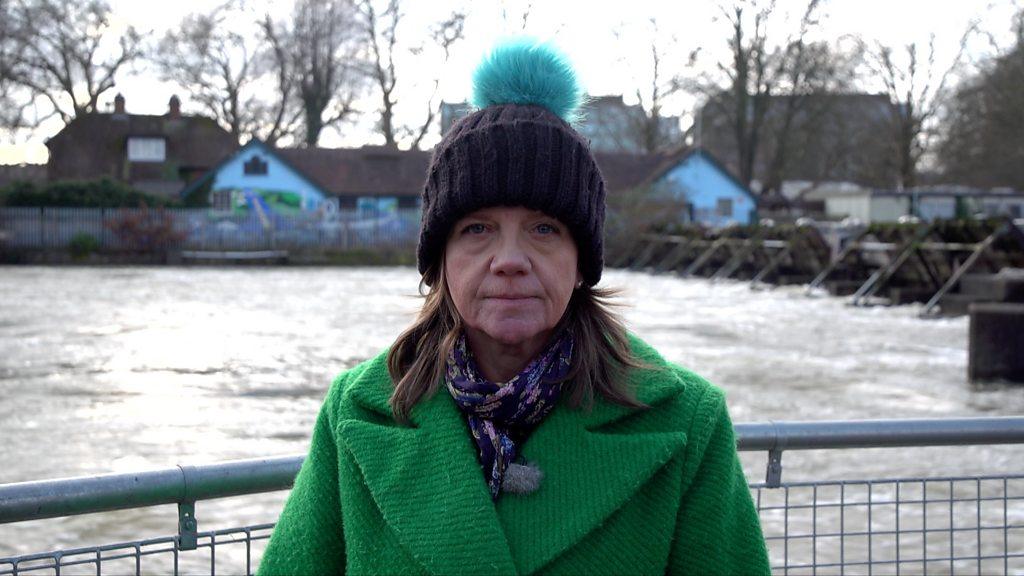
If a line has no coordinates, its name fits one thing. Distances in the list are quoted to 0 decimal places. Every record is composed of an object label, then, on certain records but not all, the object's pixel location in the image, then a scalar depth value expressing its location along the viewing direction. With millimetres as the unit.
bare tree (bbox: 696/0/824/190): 50500
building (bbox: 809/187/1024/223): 37025
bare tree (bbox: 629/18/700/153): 52406
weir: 24469
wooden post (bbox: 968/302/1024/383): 13453
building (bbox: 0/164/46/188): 46625
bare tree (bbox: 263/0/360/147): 54000
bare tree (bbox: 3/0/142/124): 48094
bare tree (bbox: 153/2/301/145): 51406
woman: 2062
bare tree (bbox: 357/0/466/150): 53844
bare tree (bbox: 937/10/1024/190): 38906
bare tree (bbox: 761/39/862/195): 50250
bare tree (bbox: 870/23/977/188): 48156
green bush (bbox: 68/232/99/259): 41500
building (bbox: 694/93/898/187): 54062
